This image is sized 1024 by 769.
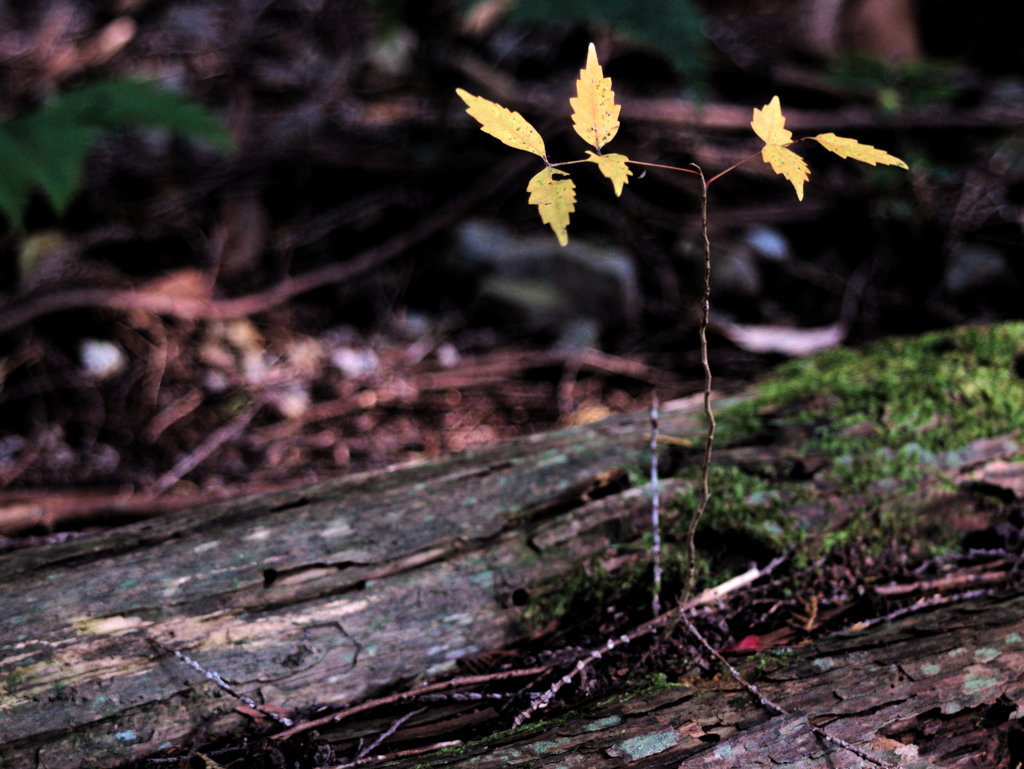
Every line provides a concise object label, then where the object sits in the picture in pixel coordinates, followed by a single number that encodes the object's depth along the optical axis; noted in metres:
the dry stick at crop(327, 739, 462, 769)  0.98
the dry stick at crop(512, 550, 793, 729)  1.00
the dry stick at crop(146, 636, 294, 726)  1.00
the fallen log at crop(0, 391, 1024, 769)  0.98
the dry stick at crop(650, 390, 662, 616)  1.04
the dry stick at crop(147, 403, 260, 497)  1.59
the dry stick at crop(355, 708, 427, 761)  0.98
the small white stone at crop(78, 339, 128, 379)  1.96
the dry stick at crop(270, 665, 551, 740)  1.00
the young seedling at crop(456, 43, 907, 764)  0.93
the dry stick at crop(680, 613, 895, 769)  0.97
